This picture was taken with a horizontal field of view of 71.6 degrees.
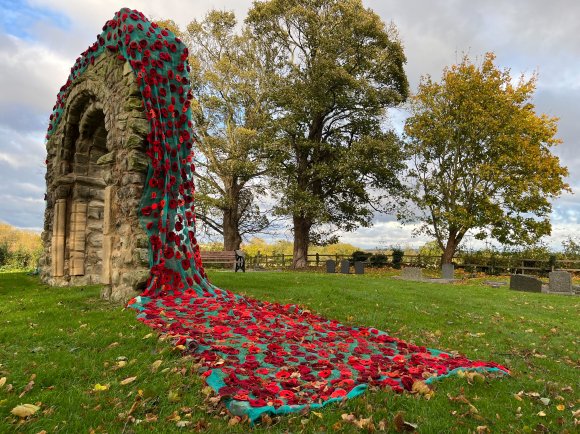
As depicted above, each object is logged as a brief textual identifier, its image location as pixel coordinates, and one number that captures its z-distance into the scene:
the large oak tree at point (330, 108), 21.92
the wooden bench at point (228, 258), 19.14
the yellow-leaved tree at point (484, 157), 22.25
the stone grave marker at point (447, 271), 20.11
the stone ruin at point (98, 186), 8.46
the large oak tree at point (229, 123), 23.55
